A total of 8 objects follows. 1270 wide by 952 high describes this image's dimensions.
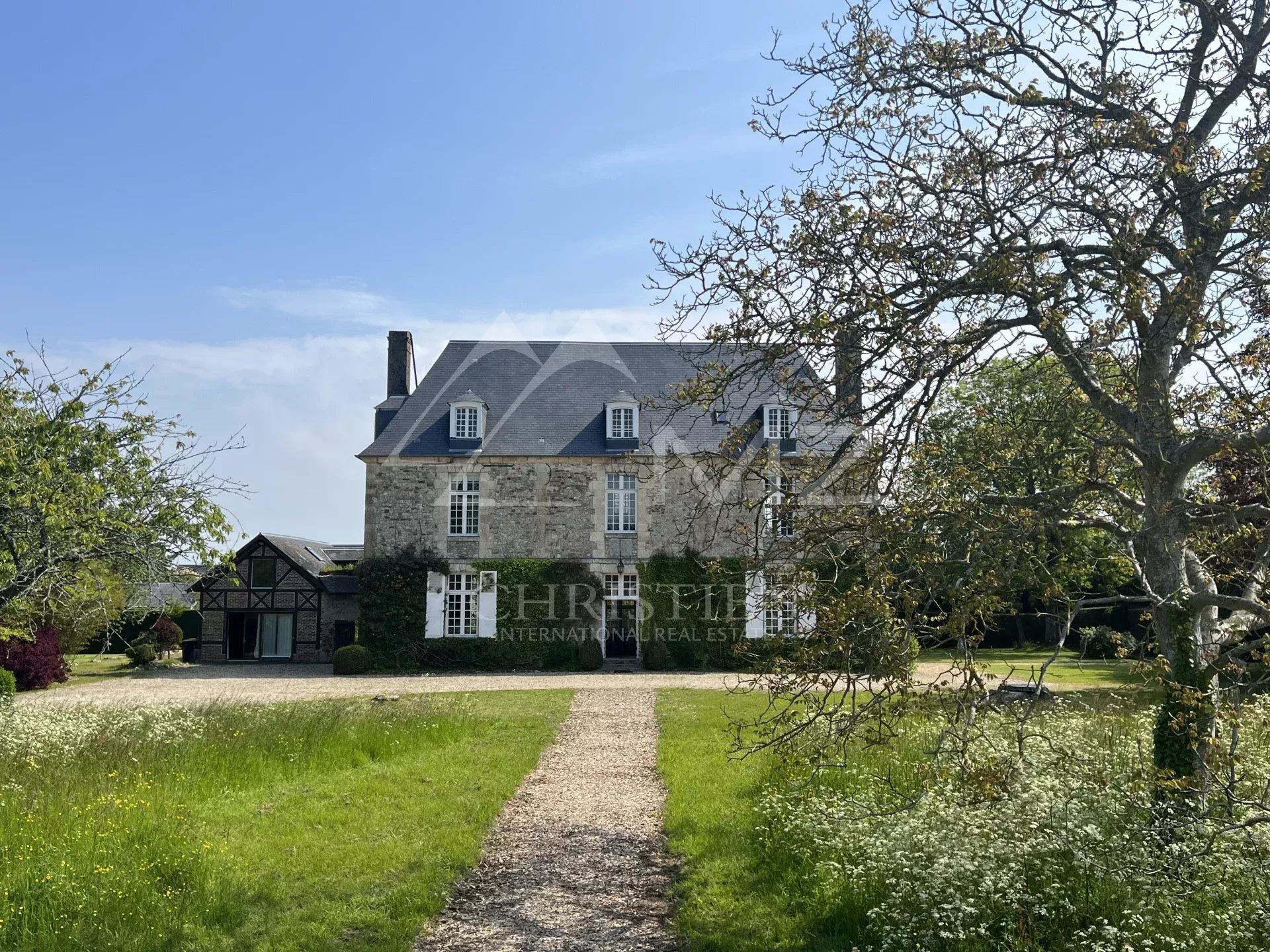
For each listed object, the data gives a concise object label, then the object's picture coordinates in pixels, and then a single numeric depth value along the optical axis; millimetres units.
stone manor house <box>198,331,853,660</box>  24797
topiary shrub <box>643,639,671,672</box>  23938
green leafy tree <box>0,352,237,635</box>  10469
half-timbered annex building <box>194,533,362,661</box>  29156
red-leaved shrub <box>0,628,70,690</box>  20922
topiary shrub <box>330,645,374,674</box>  24062
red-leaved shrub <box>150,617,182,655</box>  29953
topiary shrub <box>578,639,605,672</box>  23969
